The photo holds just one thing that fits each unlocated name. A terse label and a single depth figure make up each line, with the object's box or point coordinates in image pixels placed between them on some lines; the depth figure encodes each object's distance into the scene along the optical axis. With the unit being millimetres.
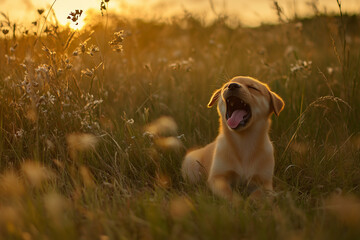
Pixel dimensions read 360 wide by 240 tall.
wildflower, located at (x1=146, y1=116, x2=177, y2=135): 3846
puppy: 3062
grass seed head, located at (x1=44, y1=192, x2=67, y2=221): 1968
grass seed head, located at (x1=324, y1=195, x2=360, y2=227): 1974
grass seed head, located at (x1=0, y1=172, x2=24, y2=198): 2405
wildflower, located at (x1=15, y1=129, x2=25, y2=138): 3033
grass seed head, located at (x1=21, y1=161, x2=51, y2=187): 2609
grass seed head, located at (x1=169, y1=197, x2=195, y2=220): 2070
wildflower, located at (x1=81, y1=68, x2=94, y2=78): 2995
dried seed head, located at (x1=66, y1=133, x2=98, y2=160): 3074
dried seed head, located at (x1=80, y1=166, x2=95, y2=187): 2631
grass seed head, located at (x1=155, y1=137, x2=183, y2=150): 3496
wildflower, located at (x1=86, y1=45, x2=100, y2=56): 3002
